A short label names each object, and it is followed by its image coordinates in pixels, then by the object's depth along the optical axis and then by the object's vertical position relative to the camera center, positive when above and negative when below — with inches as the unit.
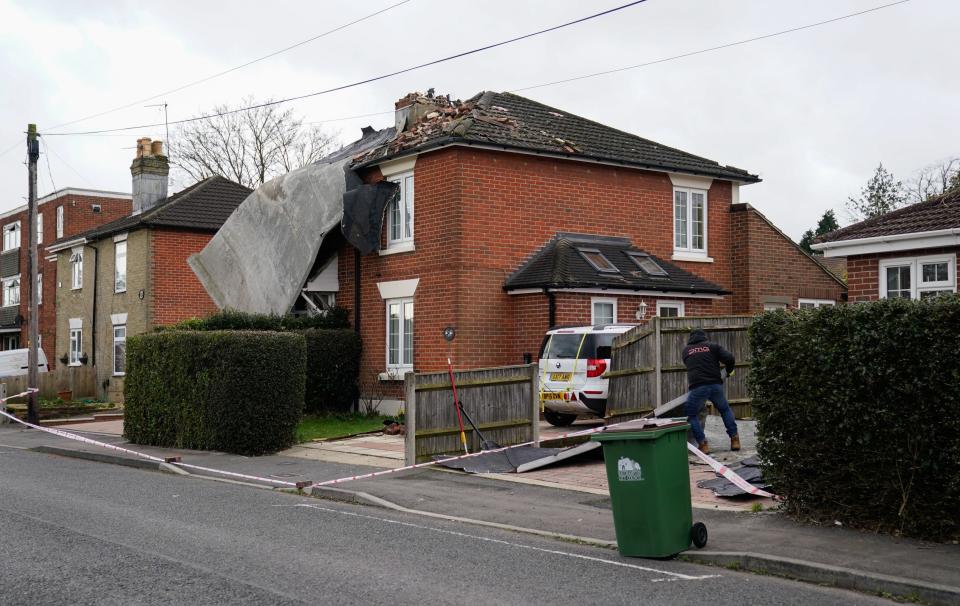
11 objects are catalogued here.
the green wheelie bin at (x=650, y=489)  331.3 -51.4
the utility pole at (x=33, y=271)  975.0 +60.6
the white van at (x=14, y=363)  1430.9 -38.6
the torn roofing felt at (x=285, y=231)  910.4 +96.9
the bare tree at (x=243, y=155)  2105.1 +366.4
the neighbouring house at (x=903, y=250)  592.4 +47.4
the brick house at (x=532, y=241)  832.3 +80.8
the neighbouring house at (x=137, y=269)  1282.0 +87.2
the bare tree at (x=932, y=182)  1895.9 +283.6
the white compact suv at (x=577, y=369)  673.6 -24.6
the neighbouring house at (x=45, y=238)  1750.7 +183.6
